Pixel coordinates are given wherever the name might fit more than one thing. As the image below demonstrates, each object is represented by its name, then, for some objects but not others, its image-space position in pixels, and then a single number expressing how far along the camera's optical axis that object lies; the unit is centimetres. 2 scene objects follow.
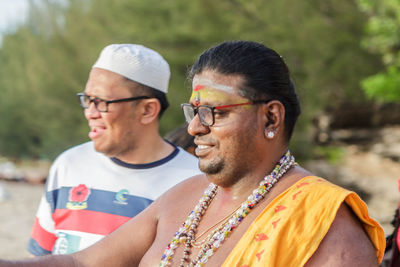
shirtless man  246
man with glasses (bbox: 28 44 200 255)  304
